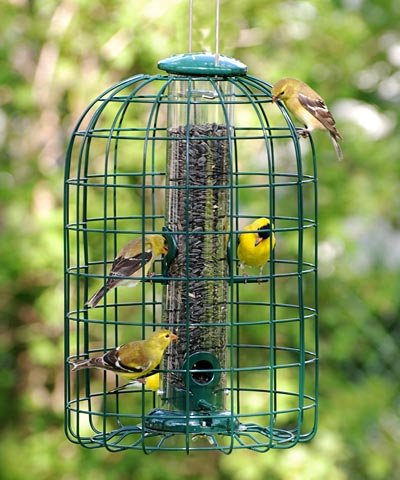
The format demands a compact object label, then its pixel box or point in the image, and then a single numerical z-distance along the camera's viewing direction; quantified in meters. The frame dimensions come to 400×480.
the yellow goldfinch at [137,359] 10.03
